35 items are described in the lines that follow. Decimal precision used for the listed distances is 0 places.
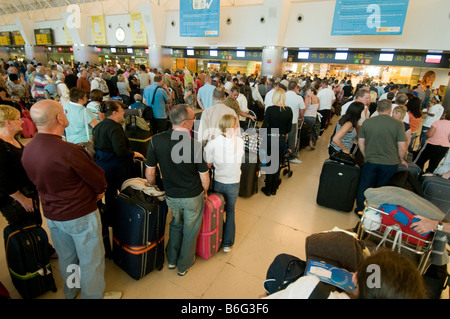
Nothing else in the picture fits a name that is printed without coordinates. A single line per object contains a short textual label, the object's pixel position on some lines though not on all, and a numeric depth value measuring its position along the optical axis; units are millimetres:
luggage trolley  1888
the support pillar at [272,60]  11773
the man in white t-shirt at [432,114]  5379
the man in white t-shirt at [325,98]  6578
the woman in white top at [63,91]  4953
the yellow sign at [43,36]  20570
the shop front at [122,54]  16609
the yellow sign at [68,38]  19422
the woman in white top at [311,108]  5820
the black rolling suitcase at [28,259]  1944
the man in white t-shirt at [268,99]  5098
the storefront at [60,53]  20844
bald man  1587
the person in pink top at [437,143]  3939
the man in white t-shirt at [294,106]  4836
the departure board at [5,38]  24109
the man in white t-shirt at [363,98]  4023
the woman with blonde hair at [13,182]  1903
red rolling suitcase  2447
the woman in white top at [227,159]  2344
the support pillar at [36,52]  22016
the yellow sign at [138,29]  15250
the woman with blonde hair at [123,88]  7977
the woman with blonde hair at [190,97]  8512
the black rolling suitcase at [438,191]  2912
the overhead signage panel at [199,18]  11797
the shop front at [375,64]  9836
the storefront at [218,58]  13347
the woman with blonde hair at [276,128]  3902
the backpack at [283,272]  1422
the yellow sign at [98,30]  17391
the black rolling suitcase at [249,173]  3734
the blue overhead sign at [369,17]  8695
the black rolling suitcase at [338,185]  3555
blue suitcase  2107
